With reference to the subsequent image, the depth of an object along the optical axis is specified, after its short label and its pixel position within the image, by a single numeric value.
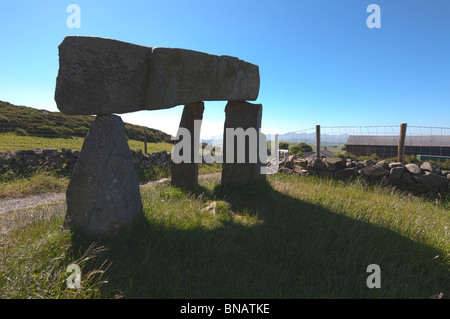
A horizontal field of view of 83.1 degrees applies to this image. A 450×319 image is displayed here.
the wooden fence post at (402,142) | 8.70
